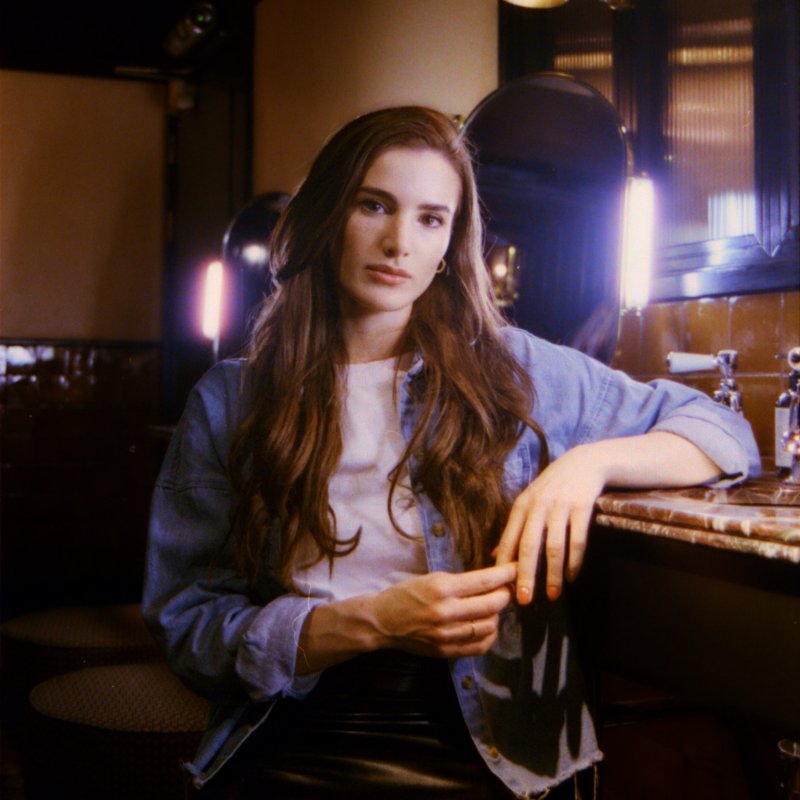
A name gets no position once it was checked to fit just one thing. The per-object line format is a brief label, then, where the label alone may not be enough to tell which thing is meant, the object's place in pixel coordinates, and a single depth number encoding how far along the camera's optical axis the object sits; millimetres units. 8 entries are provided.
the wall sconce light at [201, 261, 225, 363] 2475
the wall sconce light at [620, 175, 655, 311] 1694
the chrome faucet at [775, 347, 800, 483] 1458
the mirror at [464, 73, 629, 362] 1670
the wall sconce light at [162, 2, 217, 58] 3725
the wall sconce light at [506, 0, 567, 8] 1688
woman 1093
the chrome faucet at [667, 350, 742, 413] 1590
